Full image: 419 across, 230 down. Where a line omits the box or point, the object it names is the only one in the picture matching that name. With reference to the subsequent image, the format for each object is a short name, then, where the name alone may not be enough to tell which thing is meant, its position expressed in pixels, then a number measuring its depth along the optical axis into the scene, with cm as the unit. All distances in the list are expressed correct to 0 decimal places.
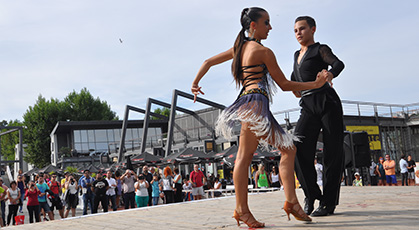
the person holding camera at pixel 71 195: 1545
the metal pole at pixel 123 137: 3466
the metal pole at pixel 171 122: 2909
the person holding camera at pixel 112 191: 1480
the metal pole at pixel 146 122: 3192
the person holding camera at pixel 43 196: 1393
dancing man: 400
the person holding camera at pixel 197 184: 1706
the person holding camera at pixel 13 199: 1342
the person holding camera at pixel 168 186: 1559
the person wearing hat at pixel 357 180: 1552
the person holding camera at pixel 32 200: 1320
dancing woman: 334
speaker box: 648
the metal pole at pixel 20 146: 2341
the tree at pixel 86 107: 6688
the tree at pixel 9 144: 8211
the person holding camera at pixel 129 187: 1479
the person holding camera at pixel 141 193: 1337
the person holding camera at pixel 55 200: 1493
